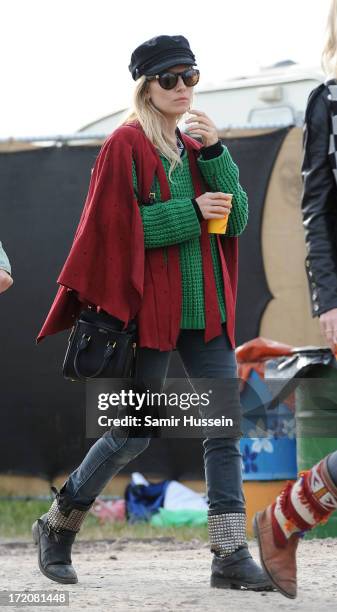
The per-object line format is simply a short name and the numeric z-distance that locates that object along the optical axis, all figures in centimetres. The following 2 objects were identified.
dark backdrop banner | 1341
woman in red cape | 779
